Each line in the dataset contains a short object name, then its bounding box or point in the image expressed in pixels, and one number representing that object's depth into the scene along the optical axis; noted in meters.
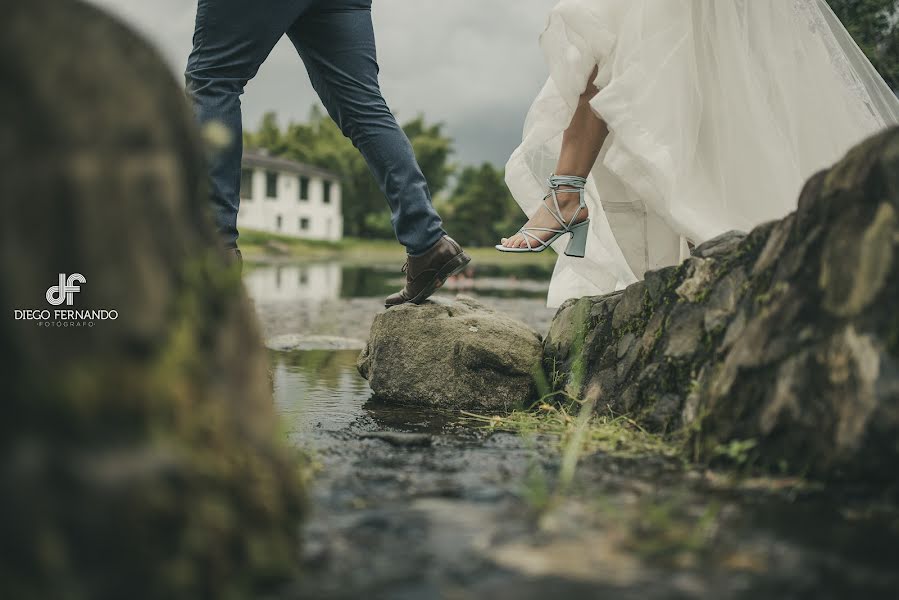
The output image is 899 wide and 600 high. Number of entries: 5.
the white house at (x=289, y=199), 44.97
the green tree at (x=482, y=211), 58.53
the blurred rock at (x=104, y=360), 0.96
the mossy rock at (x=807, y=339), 1.58
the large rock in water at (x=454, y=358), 3.26
